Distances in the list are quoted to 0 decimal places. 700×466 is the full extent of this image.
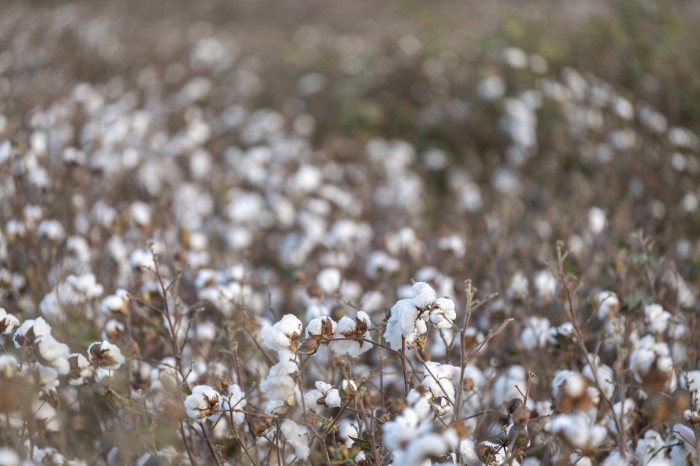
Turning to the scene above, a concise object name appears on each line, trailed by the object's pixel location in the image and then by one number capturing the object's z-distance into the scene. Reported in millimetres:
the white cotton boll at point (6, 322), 4012
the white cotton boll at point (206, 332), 5890
